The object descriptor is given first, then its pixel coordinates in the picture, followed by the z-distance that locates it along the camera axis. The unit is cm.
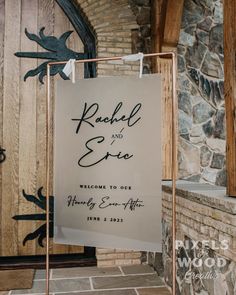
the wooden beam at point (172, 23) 321
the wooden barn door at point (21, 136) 341
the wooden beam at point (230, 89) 186
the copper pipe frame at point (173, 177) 172
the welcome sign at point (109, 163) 176
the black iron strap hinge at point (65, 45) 350
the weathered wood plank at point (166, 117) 337
